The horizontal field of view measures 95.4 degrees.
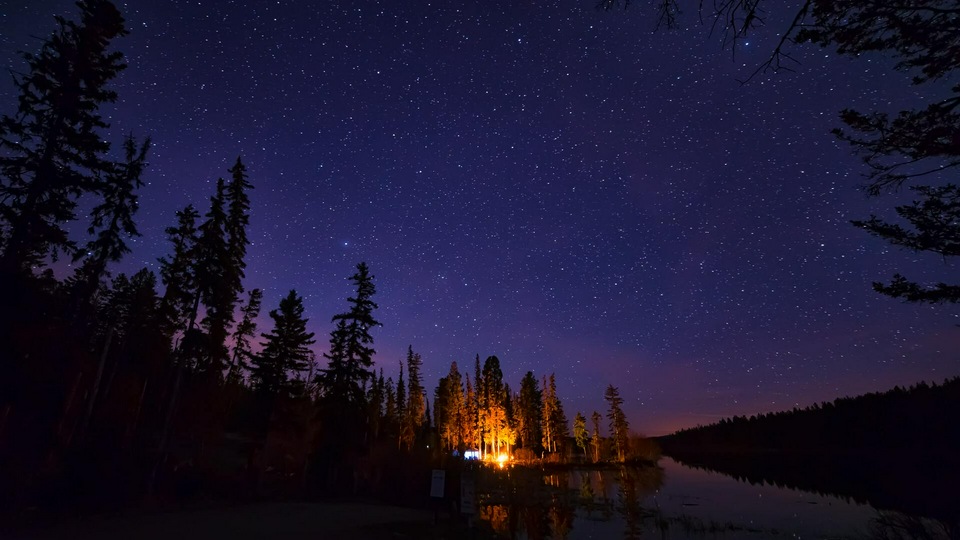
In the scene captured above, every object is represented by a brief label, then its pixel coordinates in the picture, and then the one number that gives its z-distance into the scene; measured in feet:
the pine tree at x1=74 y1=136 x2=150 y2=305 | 65.94
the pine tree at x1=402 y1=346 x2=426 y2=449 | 252.34
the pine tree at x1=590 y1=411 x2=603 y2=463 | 286.05
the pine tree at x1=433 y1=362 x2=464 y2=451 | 261.85
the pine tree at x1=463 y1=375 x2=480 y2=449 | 260.62
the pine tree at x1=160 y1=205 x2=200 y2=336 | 75.46
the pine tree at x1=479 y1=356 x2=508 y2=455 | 249.34
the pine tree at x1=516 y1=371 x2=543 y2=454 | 281.13
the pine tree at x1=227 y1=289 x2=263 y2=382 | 126.72
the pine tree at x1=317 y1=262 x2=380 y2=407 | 96.43
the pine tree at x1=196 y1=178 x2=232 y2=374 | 75.72
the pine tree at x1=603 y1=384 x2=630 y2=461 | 278.26
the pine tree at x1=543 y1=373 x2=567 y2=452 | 290.35
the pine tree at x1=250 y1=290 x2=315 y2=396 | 92.63
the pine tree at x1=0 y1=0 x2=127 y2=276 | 52.75
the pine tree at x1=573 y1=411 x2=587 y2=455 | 334.65
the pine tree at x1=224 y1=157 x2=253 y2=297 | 82.38
